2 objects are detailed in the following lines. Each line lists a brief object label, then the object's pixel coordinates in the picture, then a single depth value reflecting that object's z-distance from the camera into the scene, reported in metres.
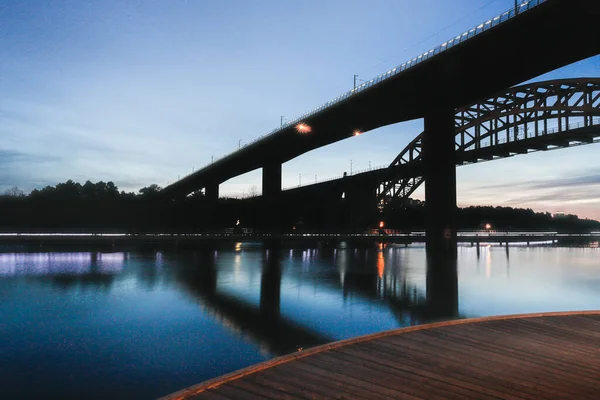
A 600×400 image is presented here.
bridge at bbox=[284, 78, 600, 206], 58.28
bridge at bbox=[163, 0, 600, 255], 32.03
